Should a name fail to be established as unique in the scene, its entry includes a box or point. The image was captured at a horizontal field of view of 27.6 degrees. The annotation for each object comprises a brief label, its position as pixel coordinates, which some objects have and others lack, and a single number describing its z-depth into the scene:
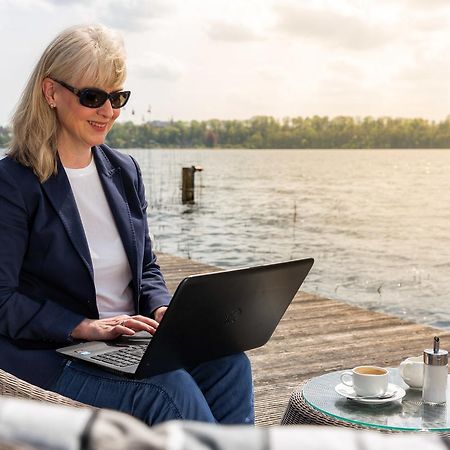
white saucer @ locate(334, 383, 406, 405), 2.07
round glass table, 1.96
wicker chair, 1.70
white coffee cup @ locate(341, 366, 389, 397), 2.10
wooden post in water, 13.91
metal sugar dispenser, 2.08
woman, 2.04
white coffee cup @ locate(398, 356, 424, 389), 2.17
